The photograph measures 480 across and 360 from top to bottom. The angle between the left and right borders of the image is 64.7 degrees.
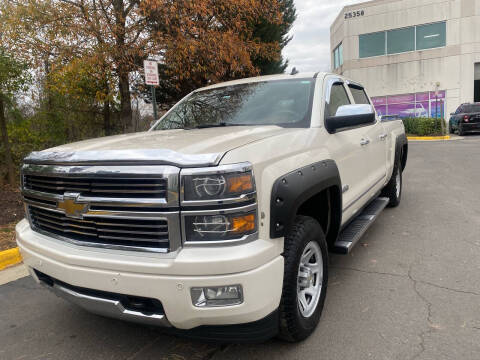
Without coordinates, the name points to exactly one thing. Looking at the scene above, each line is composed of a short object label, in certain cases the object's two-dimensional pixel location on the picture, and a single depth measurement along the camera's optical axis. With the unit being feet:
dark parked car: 59.52
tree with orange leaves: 25.79
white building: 83.20
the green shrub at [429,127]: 67.26
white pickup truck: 6.23
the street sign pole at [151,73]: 21.09
